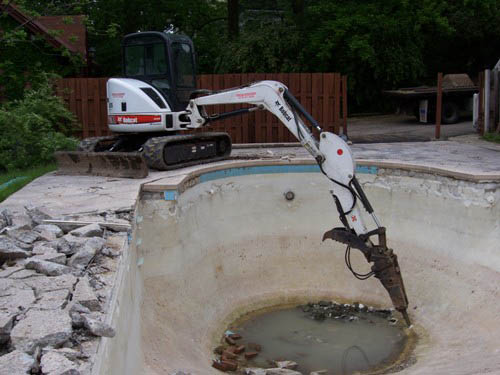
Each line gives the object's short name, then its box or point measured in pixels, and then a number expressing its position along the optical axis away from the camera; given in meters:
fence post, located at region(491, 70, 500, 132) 15.64
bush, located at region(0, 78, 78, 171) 11.56
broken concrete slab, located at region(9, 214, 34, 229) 5.65
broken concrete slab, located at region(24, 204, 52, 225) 6.06
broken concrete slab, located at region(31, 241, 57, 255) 5.06
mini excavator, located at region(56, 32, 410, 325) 8.79
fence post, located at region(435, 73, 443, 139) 15.23
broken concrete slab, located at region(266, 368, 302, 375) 6.52
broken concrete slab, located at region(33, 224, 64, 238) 5.67
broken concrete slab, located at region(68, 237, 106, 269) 4.79
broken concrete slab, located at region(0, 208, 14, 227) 5.87
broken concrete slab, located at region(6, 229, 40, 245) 5.29
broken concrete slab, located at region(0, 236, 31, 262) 4.87
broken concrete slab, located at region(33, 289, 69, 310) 3.85
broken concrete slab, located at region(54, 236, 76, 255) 5.06
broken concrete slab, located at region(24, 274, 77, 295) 4.20
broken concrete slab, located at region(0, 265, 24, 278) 4.54
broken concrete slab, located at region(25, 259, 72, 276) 4.55
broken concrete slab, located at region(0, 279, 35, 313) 3.85
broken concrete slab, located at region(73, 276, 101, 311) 3.91
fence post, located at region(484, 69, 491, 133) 15.71
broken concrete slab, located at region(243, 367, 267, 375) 6.66
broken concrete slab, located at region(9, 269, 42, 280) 4.48
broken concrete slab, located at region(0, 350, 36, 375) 2.95
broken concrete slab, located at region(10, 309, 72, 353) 3.29
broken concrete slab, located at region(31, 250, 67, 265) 4.78
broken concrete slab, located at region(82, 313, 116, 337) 3.50
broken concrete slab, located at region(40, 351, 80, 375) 2.95
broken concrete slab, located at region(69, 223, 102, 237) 5.63
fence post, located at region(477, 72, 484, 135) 16.02
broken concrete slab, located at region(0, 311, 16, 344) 3.42
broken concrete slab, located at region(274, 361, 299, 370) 6.98
